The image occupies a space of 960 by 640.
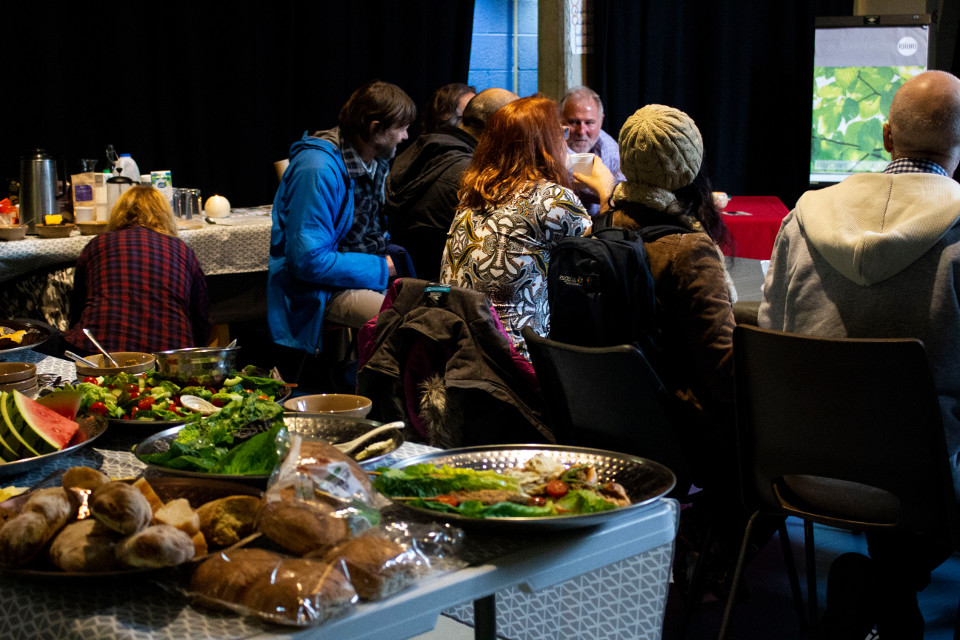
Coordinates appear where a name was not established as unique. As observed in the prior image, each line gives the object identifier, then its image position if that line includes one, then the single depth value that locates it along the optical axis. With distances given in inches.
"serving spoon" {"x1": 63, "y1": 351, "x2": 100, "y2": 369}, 72.7
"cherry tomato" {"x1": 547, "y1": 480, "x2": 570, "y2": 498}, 44.3
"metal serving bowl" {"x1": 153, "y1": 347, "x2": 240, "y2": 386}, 67.6
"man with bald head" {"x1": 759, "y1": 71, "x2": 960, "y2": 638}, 71.1
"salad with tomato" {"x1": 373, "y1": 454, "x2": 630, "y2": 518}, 42.1
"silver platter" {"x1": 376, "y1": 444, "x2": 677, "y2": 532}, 40.5
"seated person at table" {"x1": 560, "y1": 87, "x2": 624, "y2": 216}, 194.2
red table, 186.7
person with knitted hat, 80.8
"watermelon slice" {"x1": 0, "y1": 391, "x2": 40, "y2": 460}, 53.1
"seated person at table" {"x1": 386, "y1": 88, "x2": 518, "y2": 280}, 136.4
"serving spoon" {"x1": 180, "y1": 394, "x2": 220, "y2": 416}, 61.7
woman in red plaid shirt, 126.5
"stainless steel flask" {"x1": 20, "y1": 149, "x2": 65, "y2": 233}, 149.6
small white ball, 174.7
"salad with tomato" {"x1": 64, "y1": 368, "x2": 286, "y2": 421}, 60.9
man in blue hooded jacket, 144.2
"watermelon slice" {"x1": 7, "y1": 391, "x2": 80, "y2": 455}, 53.9
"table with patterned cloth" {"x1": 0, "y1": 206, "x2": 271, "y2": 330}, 142.9
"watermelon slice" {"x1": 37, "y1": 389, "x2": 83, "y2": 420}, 59.1
